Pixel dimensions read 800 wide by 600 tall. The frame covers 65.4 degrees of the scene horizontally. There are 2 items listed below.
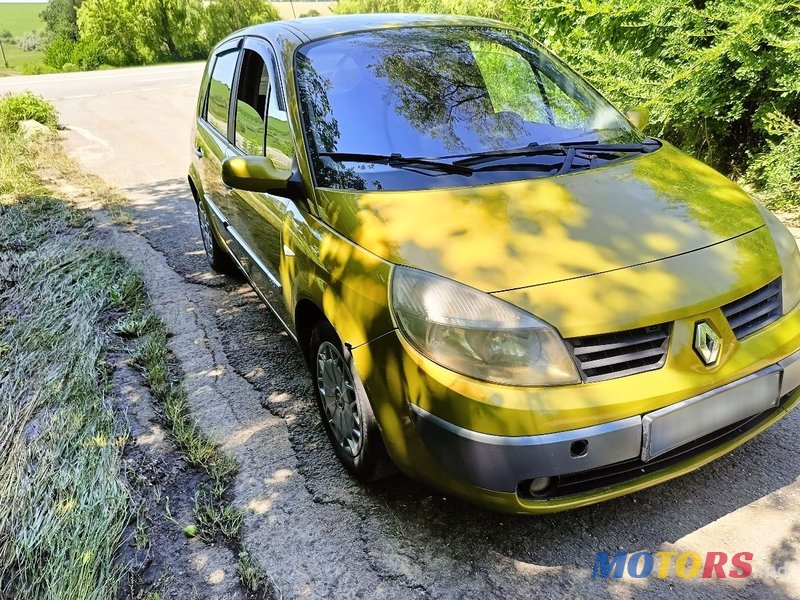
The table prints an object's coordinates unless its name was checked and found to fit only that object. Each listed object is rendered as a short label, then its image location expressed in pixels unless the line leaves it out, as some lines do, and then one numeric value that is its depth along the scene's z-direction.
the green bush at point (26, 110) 11.12
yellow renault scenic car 1.83
